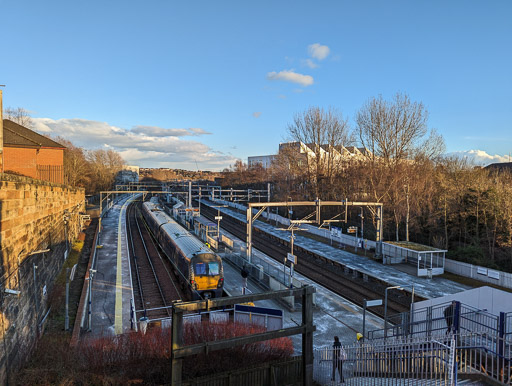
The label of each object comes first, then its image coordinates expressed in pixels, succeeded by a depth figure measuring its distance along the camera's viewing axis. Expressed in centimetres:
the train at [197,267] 1667
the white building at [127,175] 13873
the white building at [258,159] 14026
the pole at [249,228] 2327
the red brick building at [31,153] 2601
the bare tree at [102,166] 7819
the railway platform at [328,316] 1371
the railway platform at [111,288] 1392
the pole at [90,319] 1334
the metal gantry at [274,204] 2273
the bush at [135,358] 730
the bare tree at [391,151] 3575
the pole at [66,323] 1283
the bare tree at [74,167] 5581
